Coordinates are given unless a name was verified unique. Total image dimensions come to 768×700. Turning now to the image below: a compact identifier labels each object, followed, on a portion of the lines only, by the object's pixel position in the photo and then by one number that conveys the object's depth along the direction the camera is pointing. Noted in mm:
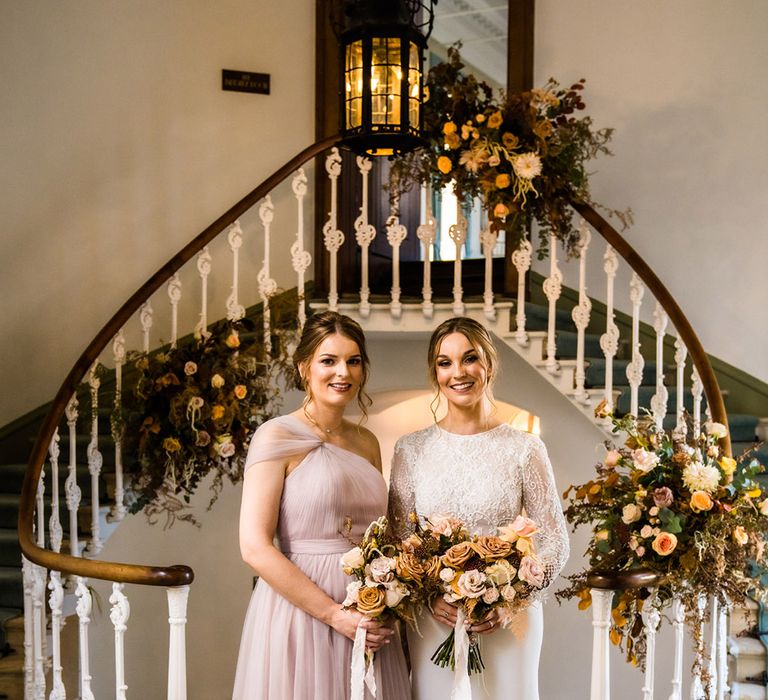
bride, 2447
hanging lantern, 3201
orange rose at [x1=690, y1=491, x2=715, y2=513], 2900
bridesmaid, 2494
